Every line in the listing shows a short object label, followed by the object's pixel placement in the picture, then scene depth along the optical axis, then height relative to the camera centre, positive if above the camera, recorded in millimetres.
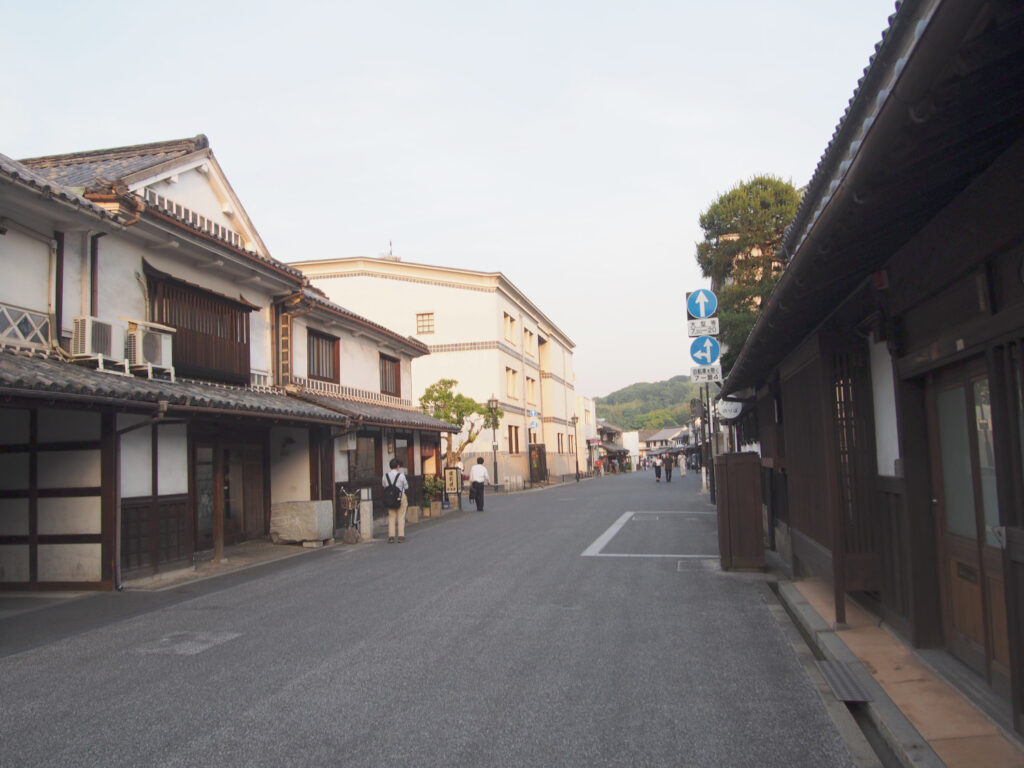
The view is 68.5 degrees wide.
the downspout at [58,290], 10275 +2384
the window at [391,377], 22766 +2331
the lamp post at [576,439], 62500 +530
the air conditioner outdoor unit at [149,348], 11516 +1772
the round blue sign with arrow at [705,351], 13805 +1650
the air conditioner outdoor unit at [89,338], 10469 +1750
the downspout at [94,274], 10961 +2747
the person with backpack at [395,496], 15367 -917
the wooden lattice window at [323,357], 18203 +2424
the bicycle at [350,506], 16375 -1193
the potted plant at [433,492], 22984 -1271
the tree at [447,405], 26750 +1615
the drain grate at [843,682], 4680 -1628
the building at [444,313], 41812 +7677
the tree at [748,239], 19562 +5252
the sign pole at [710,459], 21447 -704
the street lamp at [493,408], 32000 +1719
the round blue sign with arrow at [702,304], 13641 +2494
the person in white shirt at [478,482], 24500 -1100
